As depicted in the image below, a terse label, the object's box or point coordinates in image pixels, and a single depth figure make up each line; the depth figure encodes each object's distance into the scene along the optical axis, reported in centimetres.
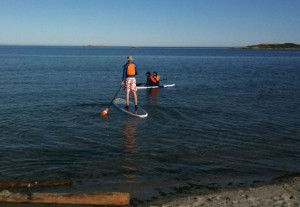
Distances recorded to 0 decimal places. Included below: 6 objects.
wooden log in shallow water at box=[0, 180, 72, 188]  671
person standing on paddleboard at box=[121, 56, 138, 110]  1363
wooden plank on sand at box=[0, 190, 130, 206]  586
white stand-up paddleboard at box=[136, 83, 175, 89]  2220
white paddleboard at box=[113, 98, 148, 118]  1356
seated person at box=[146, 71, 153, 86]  2256
